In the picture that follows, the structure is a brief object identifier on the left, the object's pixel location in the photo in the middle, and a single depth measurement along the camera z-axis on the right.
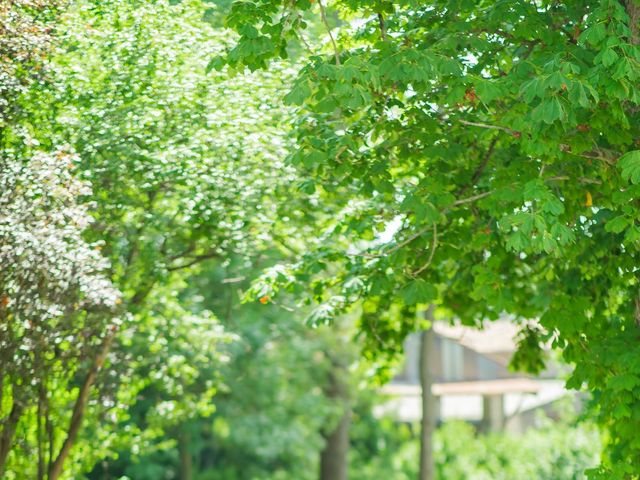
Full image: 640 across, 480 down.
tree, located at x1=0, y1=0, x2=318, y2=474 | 10.67
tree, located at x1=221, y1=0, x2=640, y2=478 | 7.88
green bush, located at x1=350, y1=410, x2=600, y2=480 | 22.66
